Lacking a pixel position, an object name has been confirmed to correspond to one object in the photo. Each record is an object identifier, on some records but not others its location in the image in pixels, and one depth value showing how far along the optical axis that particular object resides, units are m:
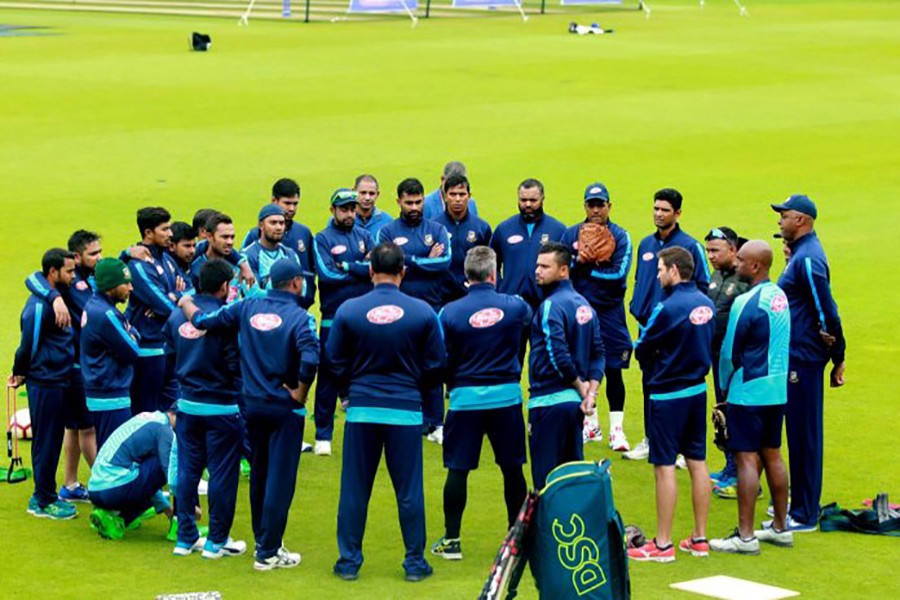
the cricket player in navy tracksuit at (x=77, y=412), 13.26
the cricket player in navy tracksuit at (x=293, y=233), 15.44
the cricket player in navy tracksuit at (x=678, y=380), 12.01
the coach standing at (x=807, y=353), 12.75
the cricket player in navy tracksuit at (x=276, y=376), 11.65
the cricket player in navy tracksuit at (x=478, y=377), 12.09
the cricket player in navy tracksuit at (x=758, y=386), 12.19
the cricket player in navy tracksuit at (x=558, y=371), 12.13
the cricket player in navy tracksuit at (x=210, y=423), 11.91
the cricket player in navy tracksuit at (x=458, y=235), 15.48
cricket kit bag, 10.02
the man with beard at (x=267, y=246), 14.41
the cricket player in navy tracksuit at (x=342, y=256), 15.20
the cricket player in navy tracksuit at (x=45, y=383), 12.88
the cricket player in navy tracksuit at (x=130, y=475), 12.32
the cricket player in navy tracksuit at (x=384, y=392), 11.54
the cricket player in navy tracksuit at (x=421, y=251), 15.05
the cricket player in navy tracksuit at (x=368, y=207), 15.91
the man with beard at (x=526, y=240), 15.30
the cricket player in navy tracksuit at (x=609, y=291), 15.12
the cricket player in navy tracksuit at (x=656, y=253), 14.27
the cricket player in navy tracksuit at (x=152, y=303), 13.78
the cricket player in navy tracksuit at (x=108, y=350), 12.68
